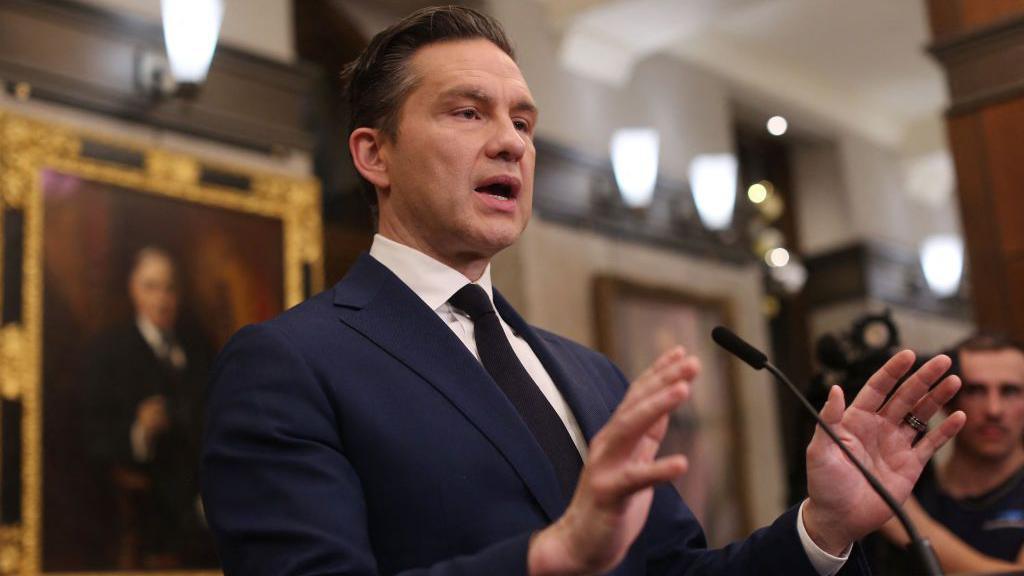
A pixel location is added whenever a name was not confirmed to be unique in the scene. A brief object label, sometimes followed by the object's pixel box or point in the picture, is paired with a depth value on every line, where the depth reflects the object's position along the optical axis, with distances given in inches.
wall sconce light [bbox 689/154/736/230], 312.8
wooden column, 195.2
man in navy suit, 62.8
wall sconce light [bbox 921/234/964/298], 421.1
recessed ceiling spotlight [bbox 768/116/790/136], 401.1
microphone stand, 62.4
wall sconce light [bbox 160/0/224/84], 202.8
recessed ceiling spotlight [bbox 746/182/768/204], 408.8
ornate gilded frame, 183.0
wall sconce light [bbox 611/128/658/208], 298.8
